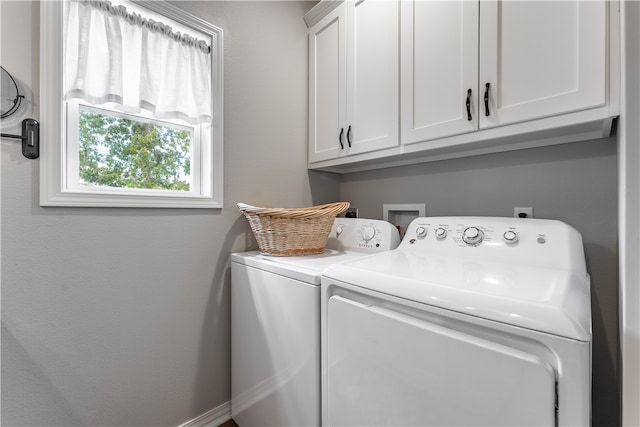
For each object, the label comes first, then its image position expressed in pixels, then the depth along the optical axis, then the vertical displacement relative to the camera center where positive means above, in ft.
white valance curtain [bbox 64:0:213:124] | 3.88 +2.26
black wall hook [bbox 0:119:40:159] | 3.49 +0.90
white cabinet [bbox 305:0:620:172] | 3.19 +1.92
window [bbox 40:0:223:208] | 3.71 +1.59
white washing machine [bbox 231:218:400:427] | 3.65 -1.67
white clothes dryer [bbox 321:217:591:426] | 1.90 -0.98
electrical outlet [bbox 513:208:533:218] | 4.39 +0.01
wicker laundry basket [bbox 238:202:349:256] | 4.63 -0.25
